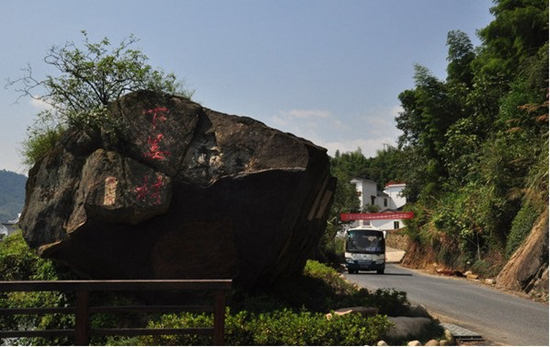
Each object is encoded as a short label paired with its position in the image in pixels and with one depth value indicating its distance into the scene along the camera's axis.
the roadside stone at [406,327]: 8.73
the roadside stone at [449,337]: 9.07
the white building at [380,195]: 87.88
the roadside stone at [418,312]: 10.73
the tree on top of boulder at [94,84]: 10.46
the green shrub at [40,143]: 12.91
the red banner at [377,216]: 38.37
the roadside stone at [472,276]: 24.99
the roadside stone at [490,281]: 22.09
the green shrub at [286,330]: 8.05
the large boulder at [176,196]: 9.72
